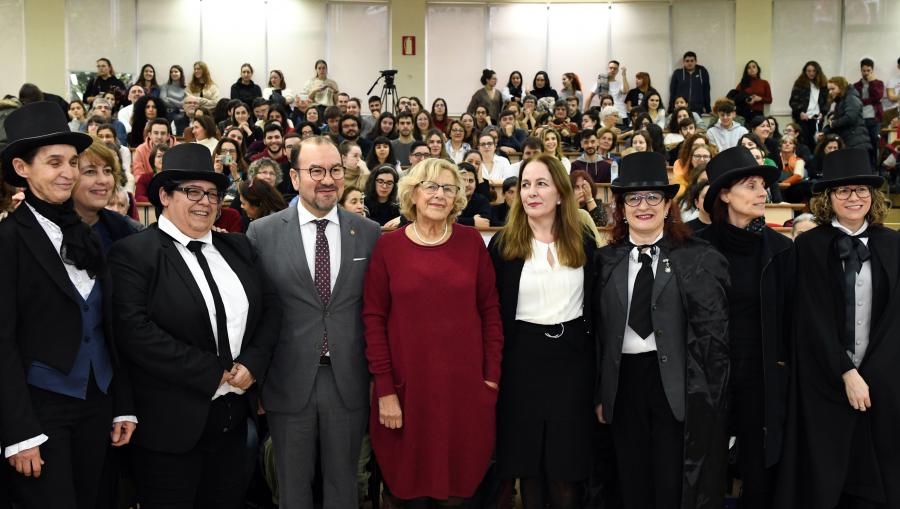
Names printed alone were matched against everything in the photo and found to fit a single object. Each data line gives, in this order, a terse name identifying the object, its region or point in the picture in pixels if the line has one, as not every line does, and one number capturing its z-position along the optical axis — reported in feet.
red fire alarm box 52.06
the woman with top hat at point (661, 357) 10.05
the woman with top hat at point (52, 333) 8.30
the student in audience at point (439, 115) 39.17
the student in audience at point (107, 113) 33.47
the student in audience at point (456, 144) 32.74
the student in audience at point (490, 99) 44.42
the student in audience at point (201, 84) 44.65
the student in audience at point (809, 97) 45.24
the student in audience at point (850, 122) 39.58
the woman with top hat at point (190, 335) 9.29
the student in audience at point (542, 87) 47.21
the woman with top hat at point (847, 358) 10.46
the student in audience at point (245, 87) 45.33
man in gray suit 10.22
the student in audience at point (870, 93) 42.73
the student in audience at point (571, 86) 47.70
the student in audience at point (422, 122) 35.30
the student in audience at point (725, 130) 34.53
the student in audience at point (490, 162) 29.37
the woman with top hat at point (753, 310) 10.74
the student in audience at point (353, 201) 18.87
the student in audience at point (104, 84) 43.29
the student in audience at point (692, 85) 48.62
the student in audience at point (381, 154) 27.66
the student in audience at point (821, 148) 25.72
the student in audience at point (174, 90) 45.21
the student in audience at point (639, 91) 47.03
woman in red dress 10.16
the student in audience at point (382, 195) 21.13
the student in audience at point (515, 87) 48.03
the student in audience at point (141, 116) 35.53
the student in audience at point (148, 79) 43.92
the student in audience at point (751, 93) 46.83
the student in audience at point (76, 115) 35.12
